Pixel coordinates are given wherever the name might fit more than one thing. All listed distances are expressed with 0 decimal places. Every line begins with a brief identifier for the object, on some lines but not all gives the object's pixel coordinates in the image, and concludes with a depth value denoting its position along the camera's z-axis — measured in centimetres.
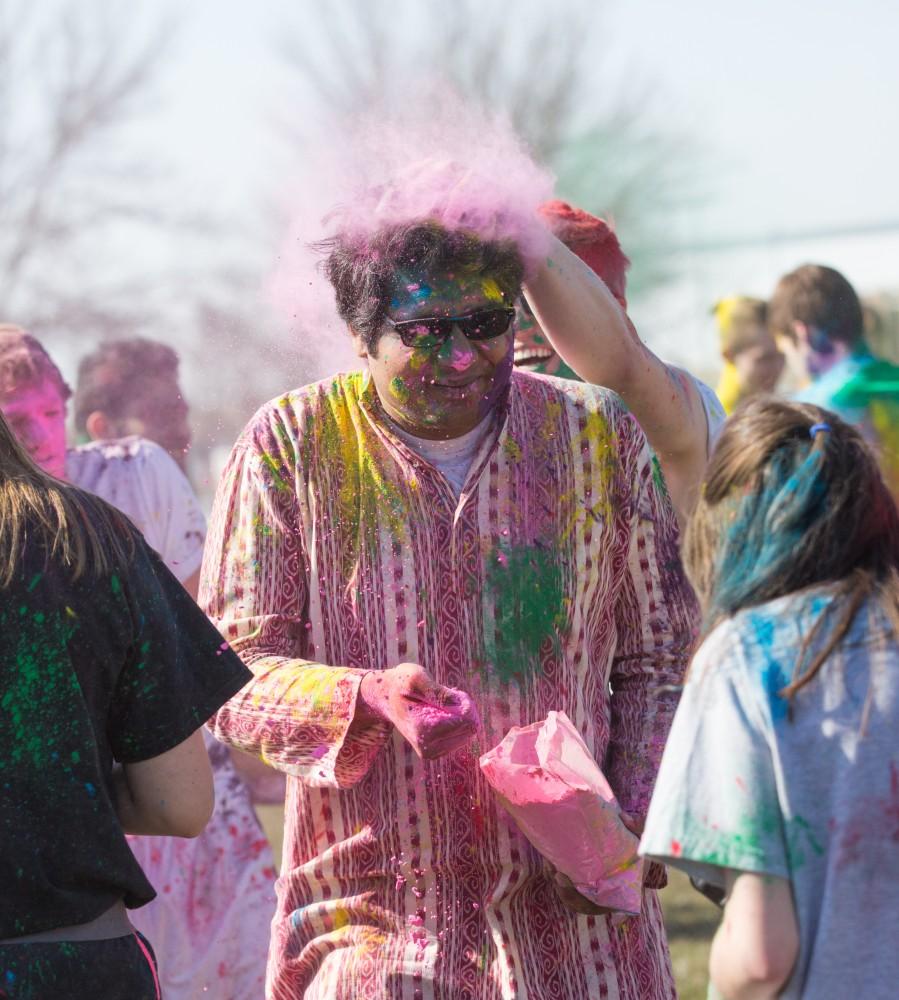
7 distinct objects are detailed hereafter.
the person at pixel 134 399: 1020
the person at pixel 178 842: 842
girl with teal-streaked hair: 375
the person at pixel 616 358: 564
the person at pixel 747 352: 1403
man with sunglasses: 504
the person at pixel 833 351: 1020
